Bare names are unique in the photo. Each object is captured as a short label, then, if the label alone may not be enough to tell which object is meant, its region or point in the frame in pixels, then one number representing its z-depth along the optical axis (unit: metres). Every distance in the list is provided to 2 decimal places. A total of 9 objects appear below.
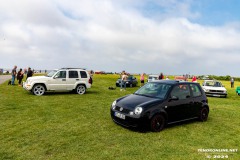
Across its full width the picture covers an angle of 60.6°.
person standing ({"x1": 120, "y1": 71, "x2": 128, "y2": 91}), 19.45
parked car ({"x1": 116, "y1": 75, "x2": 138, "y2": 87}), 25.38
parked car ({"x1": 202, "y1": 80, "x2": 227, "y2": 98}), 18.14
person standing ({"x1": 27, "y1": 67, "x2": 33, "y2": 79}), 19.44
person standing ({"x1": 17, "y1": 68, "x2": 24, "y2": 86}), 20.11
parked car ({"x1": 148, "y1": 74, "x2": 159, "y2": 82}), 27.47
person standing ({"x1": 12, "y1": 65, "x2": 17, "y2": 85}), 19.69
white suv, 13.74
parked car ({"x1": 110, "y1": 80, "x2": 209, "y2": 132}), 6.21
